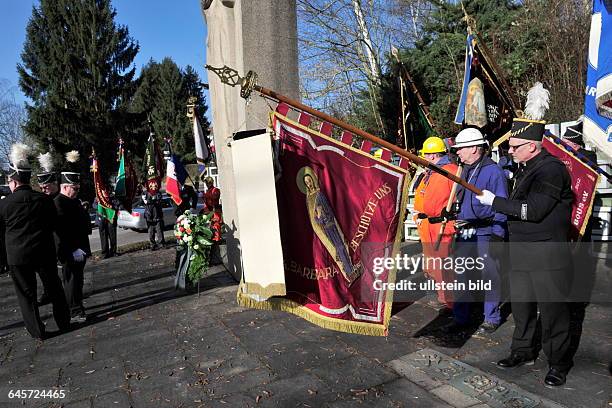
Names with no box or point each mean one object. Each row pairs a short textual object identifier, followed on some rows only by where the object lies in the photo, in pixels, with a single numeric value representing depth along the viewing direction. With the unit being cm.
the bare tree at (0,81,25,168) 4144
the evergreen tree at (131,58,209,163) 4497
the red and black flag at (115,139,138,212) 1219
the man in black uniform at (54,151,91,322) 603
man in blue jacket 459
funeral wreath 673
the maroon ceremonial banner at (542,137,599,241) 620
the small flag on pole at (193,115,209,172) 909
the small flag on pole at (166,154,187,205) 964
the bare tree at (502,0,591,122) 1150
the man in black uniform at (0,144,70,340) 538
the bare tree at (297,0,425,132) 1822
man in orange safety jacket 514
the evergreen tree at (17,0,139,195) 3195
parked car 1730
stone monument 654
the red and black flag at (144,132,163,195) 1203
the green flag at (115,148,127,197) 1216
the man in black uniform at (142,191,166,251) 1198
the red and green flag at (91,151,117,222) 1119
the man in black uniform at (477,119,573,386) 354
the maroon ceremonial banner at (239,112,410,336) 366
